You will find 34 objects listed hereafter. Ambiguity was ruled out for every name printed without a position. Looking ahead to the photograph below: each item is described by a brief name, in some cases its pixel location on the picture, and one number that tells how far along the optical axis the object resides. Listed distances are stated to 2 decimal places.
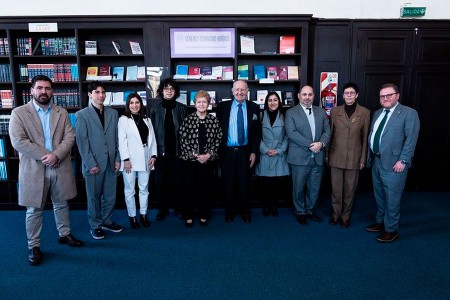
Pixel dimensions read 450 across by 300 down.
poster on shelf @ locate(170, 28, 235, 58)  4.57
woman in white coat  3.75
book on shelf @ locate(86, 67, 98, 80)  4.74
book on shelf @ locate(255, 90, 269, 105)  4.93
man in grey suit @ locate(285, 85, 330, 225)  3.93
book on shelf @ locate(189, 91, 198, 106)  4.86
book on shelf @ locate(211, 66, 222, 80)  4.79
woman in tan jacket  3.81
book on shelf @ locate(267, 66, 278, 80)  4.84
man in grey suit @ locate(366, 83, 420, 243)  3.39
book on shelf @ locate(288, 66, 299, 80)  4.81
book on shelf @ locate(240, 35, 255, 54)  4.79
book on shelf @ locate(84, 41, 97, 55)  4.67
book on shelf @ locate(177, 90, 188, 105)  4.82
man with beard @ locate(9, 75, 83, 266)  3.06
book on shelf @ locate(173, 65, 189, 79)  4.74
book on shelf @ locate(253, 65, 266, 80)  4.85
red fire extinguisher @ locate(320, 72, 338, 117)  5.04
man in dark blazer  3.97
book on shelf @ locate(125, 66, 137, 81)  4.75
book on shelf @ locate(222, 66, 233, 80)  4.80
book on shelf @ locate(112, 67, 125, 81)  4.75
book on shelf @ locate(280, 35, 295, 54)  4.80
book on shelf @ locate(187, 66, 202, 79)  4.78
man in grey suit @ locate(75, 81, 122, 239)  3.52
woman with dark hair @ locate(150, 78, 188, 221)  3.90
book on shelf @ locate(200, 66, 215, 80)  4.84
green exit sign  5.05
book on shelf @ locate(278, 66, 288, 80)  4.82
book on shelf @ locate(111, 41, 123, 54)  4.73
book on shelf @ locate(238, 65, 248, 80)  4.82
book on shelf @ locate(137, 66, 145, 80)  4.74
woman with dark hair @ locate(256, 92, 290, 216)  4.09
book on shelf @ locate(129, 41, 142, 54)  4.71
